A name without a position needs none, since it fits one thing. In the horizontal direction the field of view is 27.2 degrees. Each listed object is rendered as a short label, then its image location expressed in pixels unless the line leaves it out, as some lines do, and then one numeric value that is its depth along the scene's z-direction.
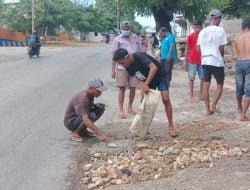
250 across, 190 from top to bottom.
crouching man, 7.03
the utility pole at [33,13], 53.65
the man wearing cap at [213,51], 8.84
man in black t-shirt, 6.98
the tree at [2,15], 61.67
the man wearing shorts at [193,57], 10.76
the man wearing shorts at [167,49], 11.39
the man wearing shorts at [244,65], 8.32
